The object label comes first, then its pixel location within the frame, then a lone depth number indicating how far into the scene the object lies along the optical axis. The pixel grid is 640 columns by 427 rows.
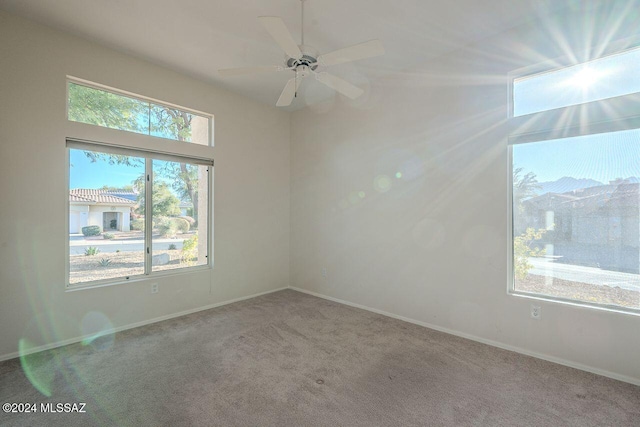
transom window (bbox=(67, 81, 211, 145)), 2.99
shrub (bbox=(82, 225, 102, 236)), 3.04
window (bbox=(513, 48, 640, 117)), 2.31
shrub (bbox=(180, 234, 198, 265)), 3.82
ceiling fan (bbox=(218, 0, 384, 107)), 1.87
